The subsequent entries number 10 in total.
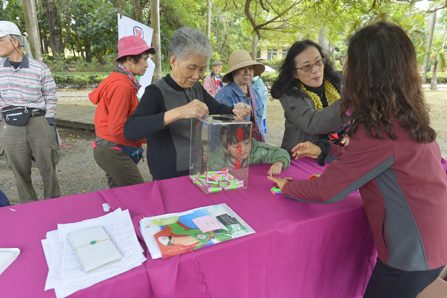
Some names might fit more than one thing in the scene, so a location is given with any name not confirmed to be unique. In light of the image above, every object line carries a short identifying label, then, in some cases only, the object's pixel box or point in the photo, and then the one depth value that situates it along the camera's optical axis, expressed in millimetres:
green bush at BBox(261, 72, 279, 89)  15691
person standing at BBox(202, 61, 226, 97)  6398
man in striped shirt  2621
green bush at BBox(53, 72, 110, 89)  11573
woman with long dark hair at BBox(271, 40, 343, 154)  2061
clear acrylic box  1571
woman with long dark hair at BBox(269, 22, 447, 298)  1056
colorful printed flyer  1022
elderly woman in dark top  1537
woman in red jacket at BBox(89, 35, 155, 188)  2170
